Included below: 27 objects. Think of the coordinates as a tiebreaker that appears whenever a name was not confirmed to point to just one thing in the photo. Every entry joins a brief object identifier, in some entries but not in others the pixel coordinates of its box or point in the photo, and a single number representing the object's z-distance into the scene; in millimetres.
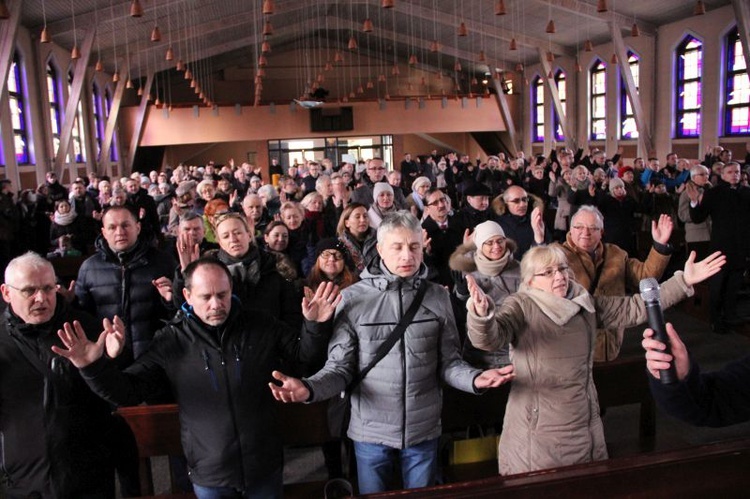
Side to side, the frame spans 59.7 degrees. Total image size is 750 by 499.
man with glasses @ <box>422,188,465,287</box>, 5180
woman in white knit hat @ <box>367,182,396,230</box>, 5887
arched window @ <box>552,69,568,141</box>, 24688
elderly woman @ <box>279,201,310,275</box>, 4992
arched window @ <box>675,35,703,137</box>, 17609
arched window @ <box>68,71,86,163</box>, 20008
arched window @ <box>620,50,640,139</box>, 21016
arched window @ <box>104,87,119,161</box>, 23656
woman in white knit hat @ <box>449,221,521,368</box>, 3650
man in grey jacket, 2602
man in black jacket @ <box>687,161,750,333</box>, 6371
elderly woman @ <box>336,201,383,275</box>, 4605
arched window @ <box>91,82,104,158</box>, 22078
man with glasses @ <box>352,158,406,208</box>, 7197
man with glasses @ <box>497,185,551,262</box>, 5039
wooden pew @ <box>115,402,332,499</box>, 3162
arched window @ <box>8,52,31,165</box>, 15359
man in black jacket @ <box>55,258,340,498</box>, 2512
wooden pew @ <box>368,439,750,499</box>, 2066
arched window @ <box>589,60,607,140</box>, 22219
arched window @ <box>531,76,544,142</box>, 26688
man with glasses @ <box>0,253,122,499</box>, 2646
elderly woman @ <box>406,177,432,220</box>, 6781
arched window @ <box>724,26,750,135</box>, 15969
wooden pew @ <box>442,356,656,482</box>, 3357
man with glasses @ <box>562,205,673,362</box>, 3713
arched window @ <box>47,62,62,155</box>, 17891
